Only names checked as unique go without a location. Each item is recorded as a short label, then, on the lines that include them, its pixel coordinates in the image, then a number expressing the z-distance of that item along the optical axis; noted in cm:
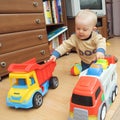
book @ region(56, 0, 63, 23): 185
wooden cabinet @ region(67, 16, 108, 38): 231
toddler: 96
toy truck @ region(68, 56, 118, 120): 63
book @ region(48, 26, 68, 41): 180
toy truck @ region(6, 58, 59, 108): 81
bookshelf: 180
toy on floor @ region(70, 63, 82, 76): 124
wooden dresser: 127
